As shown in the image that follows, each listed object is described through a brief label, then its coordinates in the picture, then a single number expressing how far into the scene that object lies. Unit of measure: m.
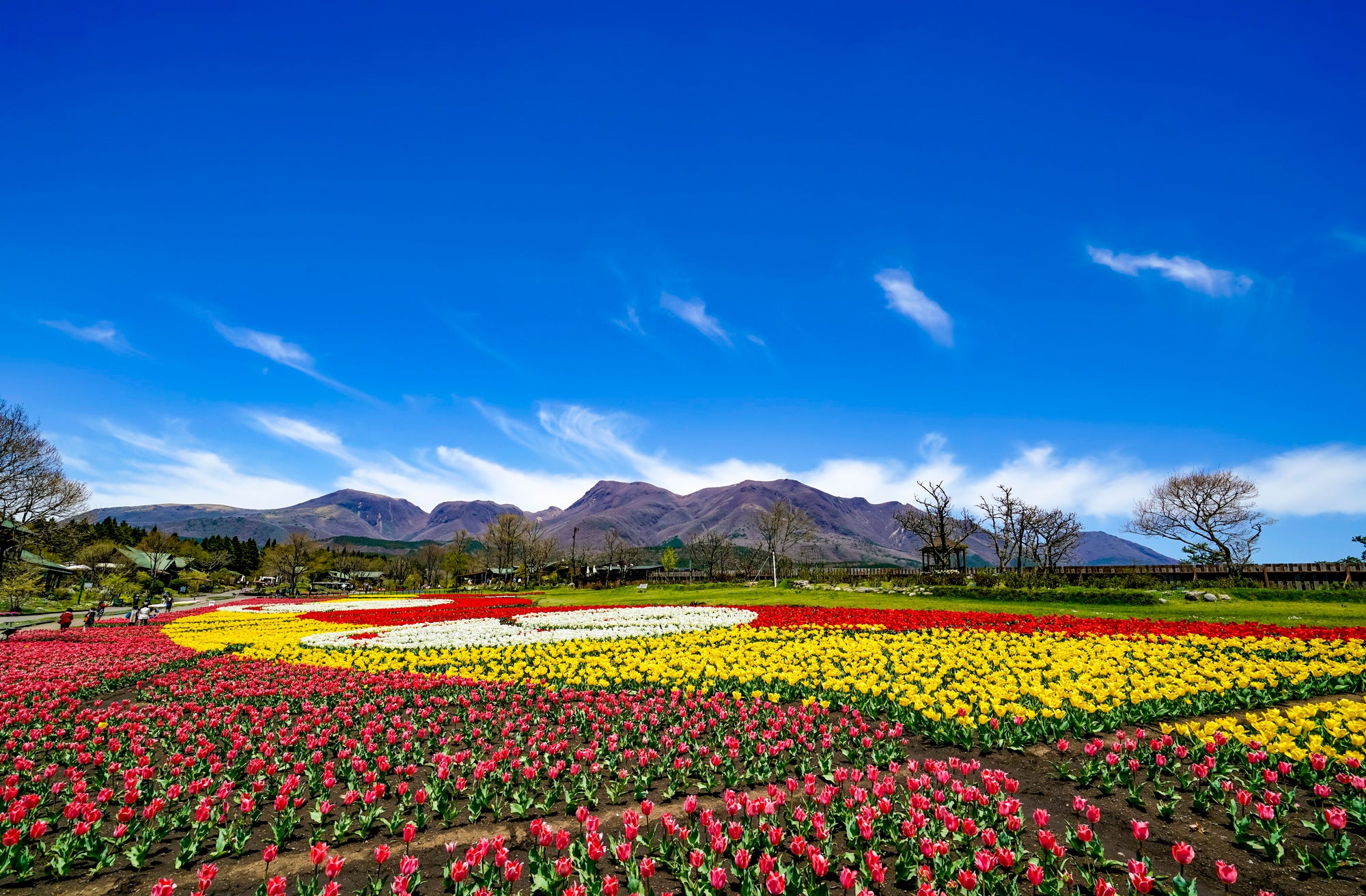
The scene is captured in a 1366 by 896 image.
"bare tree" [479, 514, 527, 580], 96.12
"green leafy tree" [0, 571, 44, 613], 40.12
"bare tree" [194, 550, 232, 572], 101.19
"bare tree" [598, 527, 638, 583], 107.36
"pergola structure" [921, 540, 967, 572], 46.59
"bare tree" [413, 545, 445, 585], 123.88
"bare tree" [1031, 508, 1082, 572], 59.00
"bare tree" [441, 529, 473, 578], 120.75
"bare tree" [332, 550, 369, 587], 122.75
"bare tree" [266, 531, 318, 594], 75.75
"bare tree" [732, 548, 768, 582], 79.19
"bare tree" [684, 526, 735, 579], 84.12
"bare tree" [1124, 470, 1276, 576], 61.03
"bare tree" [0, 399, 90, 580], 42.50
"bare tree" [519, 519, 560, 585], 92.81
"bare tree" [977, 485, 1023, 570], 55.06
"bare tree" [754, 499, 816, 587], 77.06
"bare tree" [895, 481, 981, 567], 47.75
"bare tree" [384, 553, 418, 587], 118.50
